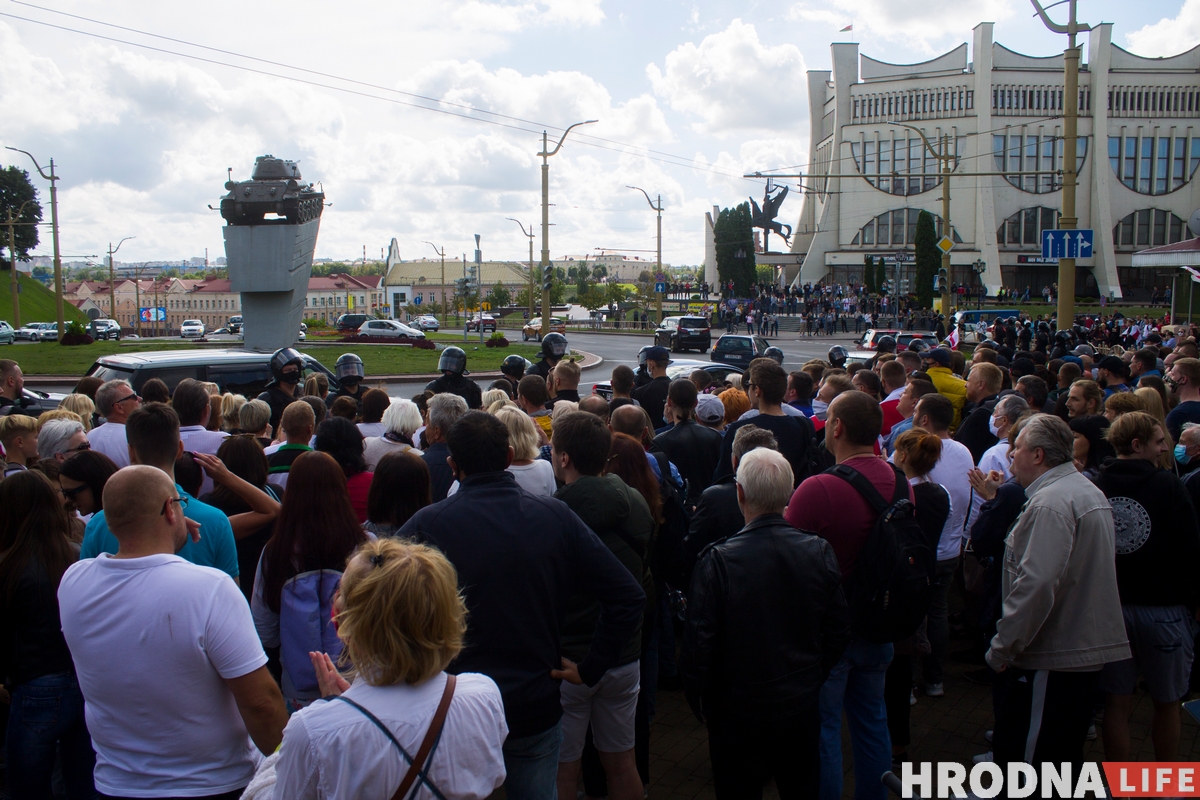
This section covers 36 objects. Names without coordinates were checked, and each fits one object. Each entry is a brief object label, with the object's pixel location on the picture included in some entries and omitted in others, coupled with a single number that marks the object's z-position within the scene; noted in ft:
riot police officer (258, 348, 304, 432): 26.55
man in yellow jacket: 27.20
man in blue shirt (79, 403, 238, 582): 11.44
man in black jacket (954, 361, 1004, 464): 23.44
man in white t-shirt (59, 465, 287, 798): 8.47
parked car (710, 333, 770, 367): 100.01
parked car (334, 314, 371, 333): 168.14
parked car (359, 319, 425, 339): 151.84
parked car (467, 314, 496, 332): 216.66
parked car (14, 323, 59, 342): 172.14
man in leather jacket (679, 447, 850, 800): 11.00
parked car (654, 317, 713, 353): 130.72
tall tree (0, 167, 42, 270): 279.49
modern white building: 215.31
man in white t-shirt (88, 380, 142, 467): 20.89
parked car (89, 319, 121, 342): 177.06
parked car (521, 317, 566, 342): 160.67
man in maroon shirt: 12.64
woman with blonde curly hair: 6.57
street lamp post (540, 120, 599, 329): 91.50
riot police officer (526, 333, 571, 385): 31.30
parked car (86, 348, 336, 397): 34.23
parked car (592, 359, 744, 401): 41.14
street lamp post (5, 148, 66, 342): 119.24
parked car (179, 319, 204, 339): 203.00
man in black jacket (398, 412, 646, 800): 9.62
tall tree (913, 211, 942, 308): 184.55
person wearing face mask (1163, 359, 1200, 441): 22.04
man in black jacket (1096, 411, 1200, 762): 13.76
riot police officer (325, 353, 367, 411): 28.07
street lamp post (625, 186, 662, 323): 160.75
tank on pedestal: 78.95
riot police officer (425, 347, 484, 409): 26.45
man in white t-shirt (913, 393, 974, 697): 17.85
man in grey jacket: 12.57
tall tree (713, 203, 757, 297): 230.68
